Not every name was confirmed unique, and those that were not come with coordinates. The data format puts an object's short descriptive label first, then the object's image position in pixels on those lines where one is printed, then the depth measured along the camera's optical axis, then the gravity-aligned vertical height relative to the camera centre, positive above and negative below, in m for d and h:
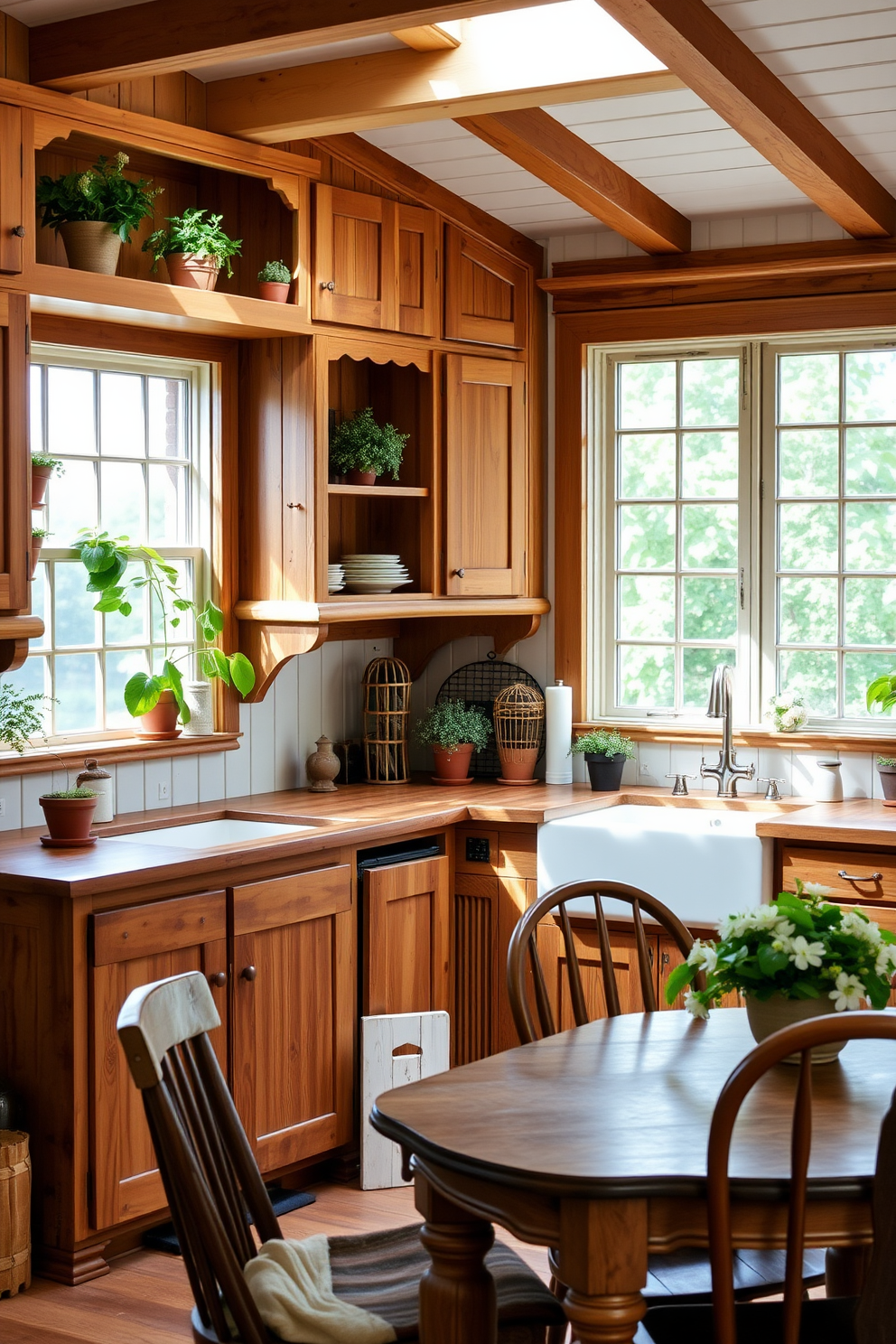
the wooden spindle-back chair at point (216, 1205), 2.12 -0.87
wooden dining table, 2.02 -0.77
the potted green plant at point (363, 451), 4.77 +0.43
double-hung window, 4.30 +0.27
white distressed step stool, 4.24 -1.28
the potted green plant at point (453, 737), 5.20 -0.48
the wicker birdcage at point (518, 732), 5.23 -0.46
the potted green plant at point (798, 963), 2.50 -0.59
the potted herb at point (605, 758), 5.08 -0.53
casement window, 4.95 +0.22
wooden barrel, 3.48 -1.36
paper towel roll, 5.18 -0.46
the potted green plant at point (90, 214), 3.95 +0.95
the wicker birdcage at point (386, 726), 5.25 -0.45
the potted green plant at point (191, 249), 4.22 +0.92
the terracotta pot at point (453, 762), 5.21 -0.56
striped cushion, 2.35 -1.06
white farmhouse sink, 4.34 -0.76
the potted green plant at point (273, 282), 4.40 +0.87
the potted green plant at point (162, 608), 4.21 -0.06
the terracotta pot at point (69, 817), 3.82 -0.54
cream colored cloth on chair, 2.22 -1.02
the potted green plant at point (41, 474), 3.94 +0.30
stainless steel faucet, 4.90 -0.41
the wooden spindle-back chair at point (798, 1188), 1.92 -0.74
